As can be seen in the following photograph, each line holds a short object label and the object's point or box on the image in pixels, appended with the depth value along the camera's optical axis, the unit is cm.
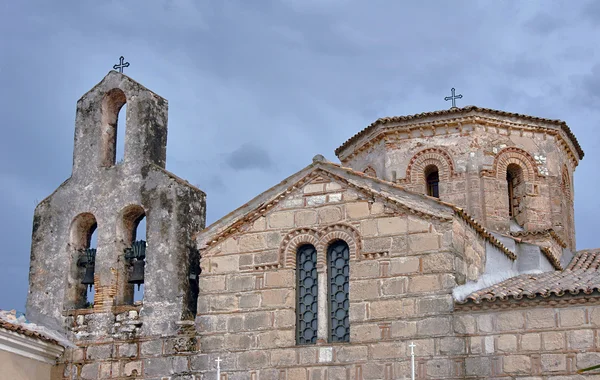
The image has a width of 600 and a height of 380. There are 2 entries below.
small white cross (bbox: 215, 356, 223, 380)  1423
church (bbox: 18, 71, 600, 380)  1311
